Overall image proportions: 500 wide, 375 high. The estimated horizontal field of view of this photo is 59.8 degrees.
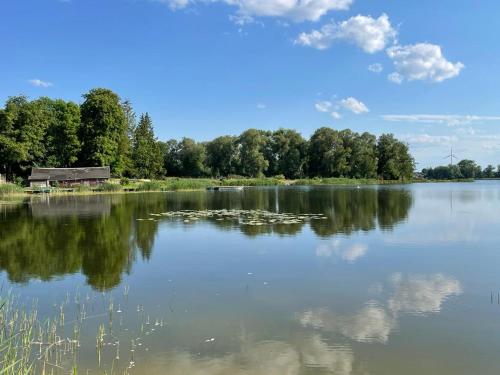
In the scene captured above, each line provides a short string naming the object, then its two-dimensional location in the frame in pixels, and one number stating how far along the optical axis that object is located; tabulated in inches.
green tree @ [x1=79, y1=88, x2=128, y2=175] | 2490.2
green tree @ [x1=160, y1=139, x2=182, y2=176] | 4232.3
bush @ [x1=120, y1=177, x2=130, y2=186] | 2614.9
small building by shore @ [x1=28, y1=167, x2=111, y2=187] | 2375.7
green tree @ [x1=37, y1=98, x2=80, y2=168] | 2564.0
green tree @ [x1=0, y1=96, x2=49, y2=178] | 2298.2
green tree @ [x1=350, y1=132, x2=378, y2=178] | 4254.4
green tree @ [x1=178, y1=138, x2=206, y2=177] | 4119.1
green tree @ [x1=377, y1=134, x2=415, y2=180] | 4447.1
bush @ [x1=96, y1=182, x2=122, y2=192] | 2269.3
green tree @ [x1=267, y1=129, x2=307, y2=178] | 4242.1
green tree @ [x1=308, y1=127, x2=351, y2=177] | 4151.1
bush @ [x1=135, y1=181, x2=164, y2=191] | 2436.3
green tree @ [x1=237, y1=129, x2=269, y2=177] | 3956.7
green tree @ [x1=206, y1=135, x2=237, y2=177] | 4153.5
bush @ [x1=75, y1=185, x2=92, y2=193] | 2142.0
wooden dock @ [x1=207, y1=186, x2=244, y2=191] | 2724.4
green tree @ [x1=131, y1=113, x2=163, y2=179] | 3105.3
